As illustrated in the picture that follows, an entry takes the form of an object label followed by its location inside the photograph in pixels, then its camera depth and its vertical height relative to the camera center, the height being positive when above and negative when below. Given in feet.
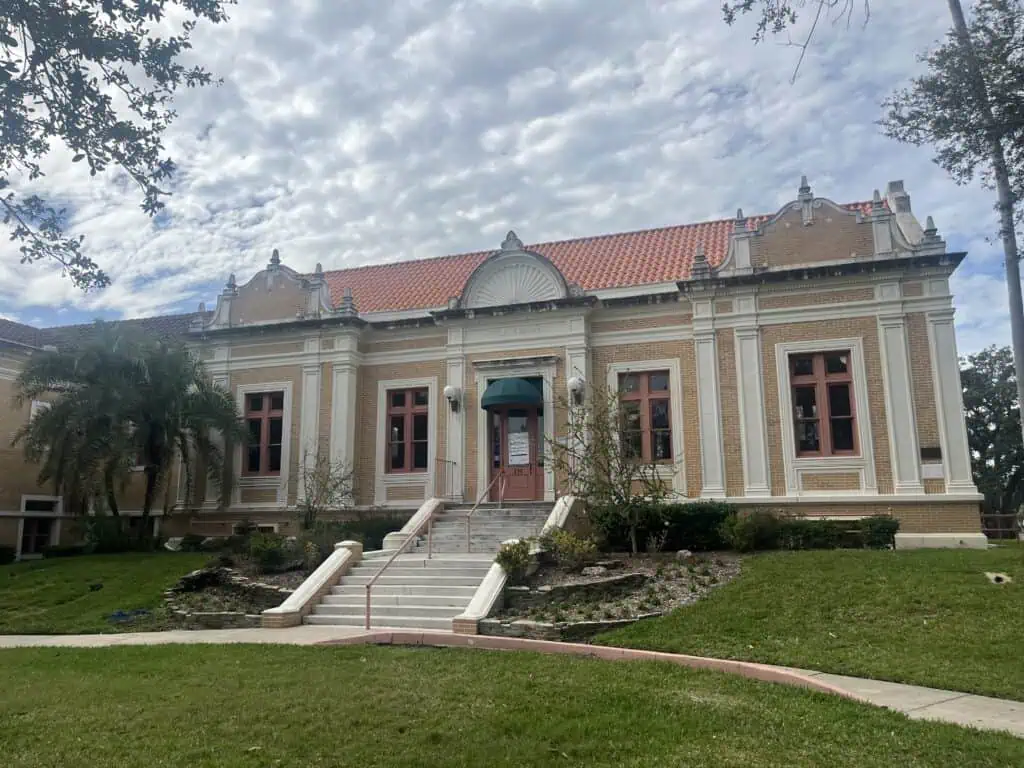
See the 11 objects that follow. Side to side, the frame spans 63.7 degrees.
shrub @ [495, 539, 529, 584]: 43.70 -2.91
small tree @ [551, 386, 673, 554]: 51.42 +2.22
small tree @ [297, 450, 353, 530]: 65.54 +1.55
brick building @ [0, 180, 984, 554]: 58.13 +10.73
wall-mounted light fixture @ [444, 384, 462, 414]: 68.28 +8.97
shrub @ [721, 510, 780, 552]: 49.01 -1.73
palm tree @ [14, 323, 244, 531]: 66.44 +7.64
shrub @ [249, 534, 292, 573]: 52.90 -3.07
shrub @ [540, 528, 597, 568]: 46.55 -2.54
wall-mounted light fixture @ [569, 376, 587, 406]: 64.13 +9.06
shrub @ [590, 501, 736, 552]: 51.85 -1.48
